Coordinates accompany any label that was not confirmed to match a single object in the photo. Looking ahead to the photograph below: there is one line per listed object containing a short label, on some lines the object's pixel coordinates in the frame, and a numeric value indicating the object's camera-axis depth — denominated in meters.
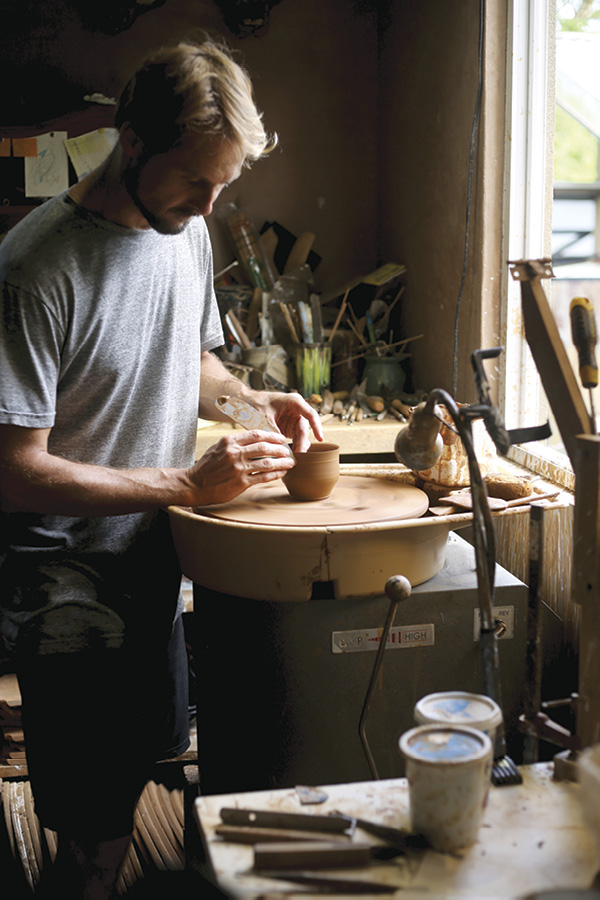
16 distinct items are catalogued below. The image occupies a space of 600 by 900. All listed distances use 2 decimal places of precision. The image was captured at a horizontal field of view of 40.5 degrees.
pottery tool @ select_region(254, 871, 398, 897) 0.94
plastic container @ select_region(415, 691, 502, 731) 1.08
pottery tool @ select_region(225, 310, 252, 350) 3.39
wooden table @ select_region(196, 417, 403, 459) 2.93
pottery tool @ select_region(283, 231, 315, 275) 3.80
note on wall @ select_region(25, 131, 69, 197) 3.47
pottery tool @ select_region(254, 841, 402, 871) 0.98
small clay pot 1.74
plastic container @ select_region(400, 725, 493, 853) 0.98
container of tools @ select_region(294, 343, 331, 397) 3.31
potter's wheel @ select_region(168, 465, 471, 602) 1.54
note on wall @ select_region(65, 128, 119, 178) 3.47
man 1.62
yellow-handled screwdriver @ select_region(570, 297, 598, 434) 1.20
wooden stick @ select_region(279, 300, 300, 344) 3.31
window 2.40
